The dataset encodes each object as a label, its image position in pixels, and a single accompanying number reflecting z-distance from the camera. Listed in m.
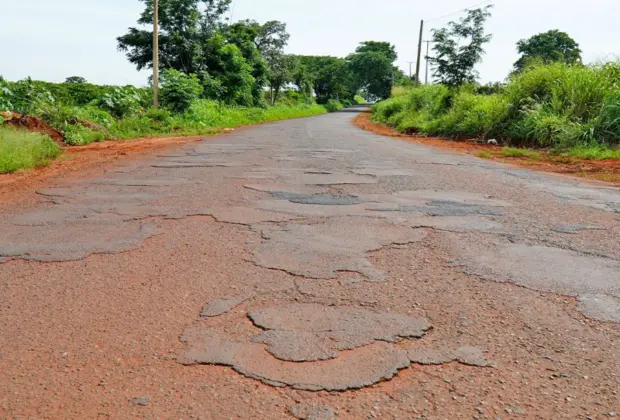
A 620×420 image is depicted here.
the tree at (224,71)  27.00
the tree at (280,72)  39.53
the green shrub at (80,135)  12.04
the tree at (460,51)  17.92
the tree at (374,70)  78.56
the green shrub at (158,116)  17.36
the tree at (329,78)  68.94
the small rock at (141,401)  1.93
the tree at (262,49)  31.61
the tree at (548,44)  54.28
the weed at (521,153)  10.64
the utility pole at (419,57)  35.09
